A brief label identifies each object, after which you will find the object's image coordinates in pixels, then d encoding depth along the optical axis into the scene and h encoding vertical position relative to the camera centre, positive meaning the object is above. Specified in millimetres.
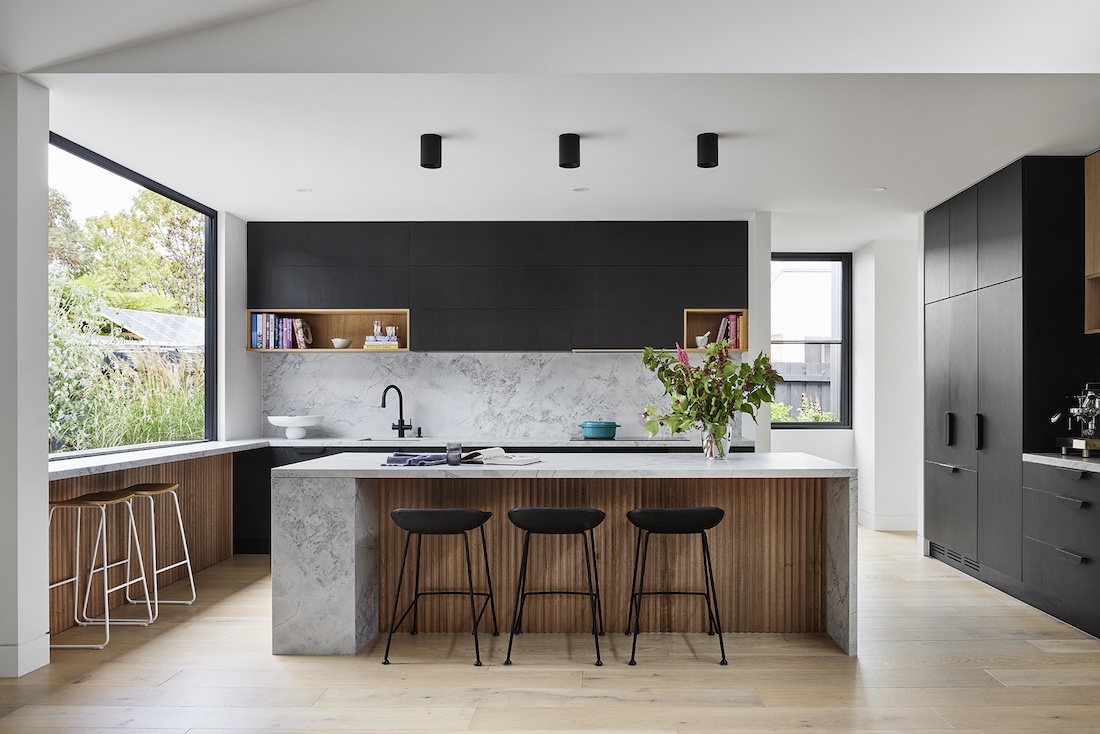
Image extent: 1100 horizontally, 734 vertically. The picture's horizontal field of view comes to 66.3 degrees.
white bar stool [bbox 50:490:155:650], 4047 -967
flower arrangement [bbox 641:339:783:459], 4047 -94
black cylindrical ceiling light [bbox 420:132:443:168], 4230 +1116
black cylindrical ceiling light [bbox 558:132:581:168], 4270 +1124
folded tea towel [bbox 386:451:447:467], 3926 -419
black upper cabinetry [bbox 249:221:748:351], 6496 +721
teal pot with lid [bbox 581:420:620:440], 6531 -445
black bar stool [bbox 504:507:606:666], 3666 -649
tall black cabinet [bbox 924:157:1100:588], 4754 +168
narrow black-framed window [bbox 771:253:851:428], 7969 +357
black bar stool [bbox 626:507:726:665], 3676 -653
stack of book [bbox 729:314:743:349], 6465 +328
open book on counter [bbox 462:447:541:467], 3979 -419
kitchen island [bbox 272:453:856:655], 4172 -873
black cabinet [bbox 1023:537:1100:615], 4152 -1055
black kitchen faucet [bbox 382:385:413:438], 6617 -419
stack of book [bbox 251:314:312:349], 6621 +315
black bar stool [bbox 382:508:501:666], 3656 -651
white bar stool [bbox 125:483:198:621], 4440 -652
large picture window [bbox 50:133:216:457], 4465 +383
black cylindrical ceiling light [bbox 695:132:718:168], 4270 +1131
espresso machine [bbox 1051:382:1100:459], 4340 -287
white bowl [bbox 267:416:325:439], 6512 -396
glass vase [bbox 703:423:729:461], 4066 -338
